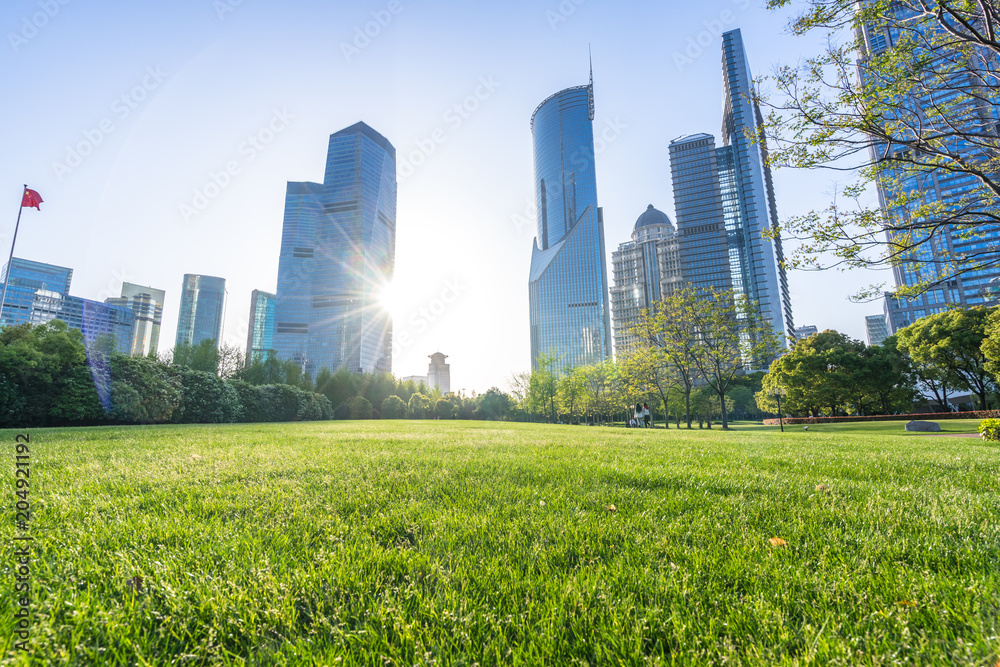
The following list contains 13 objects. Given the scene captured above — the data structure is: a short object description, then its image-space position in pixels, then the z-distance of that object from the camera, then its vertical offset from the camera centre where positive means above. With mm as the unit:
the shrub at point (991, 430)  11188 -1060
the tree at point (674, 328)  25078 +4711
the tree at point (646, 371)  28391 +2465
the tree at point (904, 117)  7645 +5759
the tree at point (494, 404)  75375 -353
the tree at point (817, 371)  39312 +2595
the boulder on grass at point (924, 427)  21641 -1791
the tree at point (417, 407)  62475 -558
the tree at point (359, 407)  54188 -332
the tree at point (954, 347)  31359 +3923
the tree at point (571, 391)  46656 +1175
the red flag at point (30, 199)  14336 +7702
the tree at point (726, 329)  24031 +4252
